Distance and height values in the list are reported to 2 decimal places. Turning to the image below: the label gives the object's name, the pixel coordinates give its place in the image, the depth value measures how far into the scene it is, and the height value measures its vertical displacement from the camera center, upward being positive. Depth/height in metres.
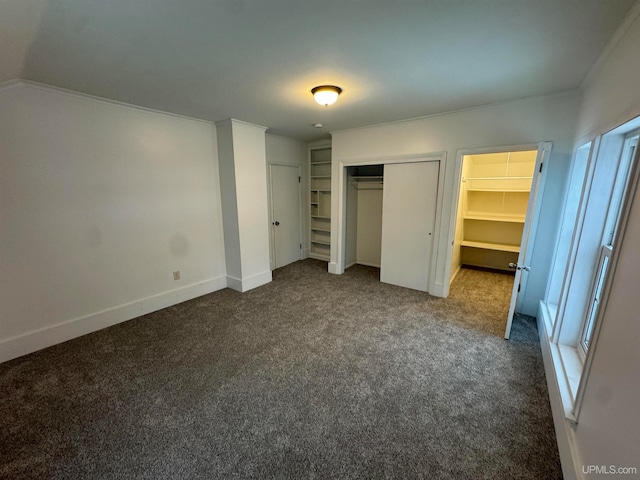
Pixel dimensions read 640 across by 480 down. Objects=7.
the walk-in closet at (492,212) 4.25 -0.35
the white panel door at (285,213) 4.75 -0.42
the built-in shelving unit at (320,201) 5.20 -0.20
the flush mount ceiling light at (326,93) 2.31 +0.87
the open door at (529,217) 2.32 -0.22
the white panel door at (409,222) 3.55 -0.43
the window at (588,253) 1.67 -0.43
